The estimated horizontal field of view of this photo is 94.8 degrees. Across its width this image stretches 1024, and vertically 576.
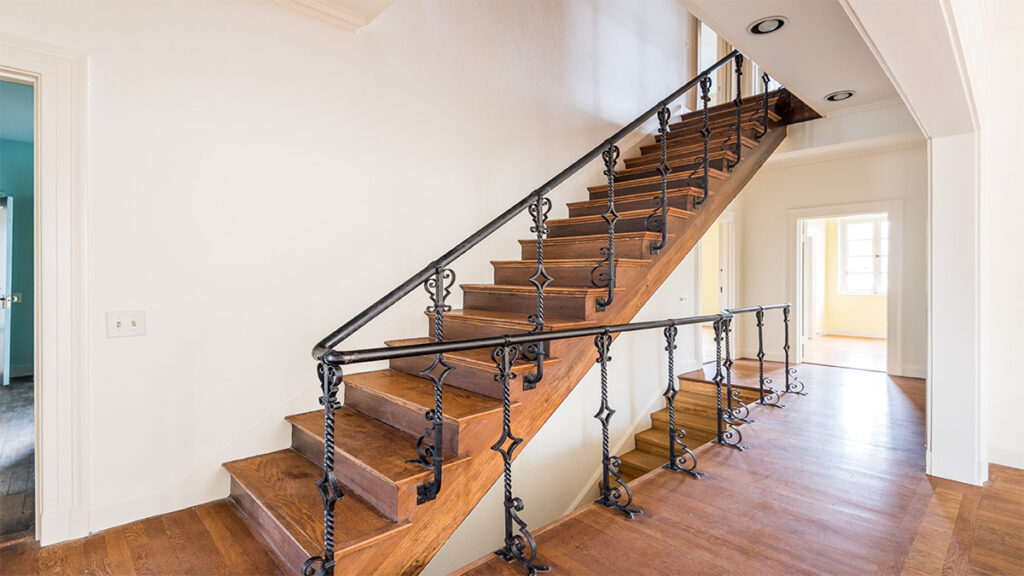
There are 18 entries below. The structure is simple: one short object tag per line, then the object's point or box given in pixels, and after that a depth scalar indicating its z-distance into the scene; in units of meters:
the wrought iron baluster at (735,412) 3.21
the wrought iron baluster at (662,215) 2.84
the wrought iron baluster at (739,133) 3.52
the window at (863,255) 8.38
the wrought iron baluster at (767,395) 4.02
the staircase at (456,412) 1.74
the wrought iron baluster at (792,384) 4.48
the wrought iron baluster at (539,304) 2.17
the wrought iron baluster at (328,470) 1.46
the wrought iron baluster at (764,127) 3.91
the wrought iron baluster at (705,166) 3.19
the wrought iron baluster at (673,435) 2.59
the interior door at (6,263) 4.79
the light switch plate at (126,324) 2.16
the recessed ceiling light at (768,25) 2.45
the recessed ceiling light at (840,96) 3.52
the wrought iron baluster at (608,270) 2.51
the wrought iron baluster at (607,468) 2.16
